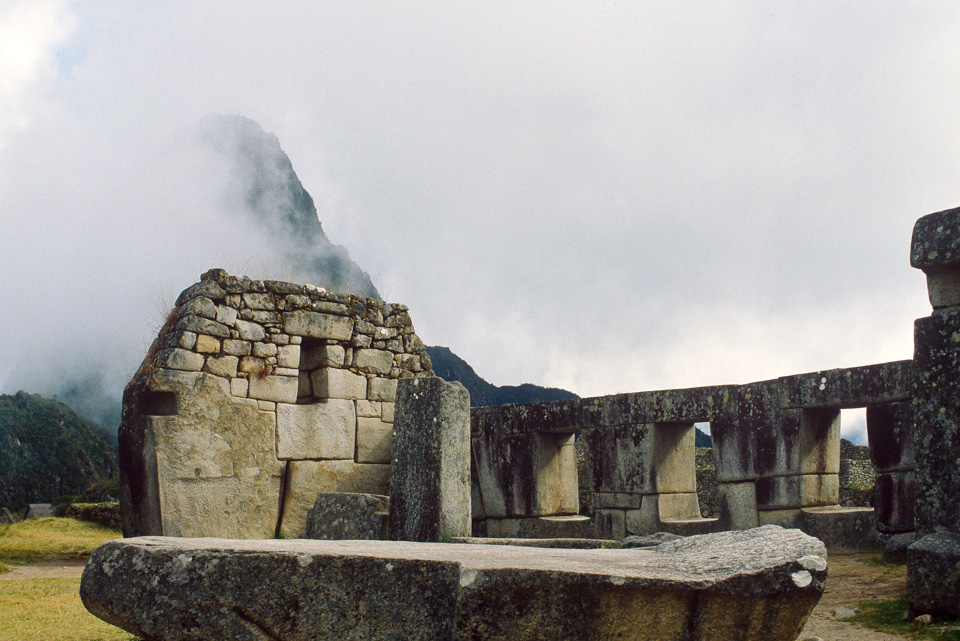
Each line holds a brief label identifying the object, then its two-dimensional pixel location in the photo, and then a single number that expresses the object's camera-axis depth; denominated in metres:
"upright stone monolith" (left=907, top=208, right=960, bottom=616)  6.48
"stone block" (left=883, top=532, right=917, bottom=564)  8.26
